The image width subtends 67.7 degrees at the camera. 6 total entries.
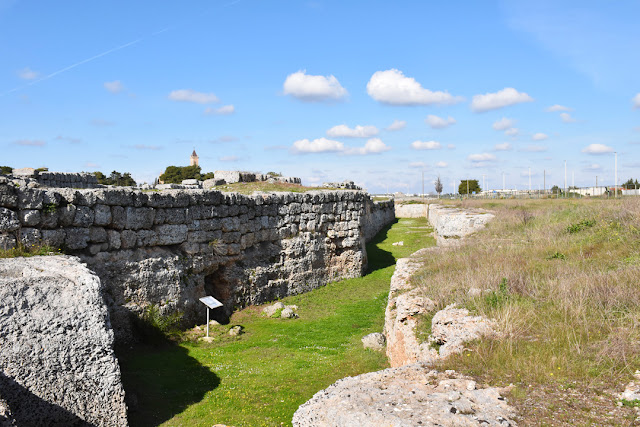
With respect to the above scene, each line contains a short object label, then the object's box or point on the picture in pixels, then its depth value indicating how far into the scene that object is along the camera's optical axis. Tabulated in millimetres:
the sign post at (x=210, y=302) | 9094
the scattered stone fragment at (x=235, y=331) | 9521
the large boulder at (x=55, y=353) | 4621
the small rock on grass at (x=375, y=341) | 8156
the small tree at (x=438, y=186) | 74688
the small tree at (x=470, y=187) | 69812
